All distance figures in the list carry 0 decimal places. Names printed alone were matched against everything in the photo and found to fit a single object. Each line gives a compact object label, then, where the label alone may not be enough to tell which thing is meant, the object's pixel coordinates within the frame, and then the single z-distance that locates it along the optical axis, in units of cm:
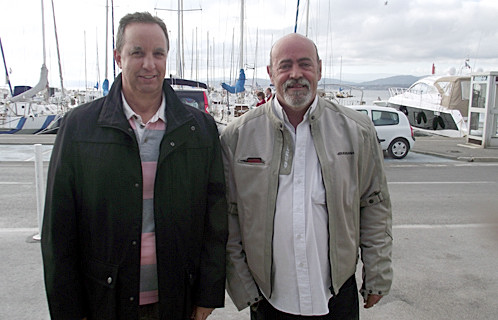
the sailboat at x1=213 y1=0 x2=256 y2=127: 2213
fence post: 511
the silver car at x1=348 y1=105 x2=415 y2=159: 1352
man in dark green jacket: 201
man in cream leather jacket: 224
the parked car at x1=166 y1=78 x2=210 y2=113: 1199
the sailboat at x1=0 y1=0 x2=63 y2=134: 2269
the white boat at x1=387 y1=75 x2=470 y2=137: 2375
